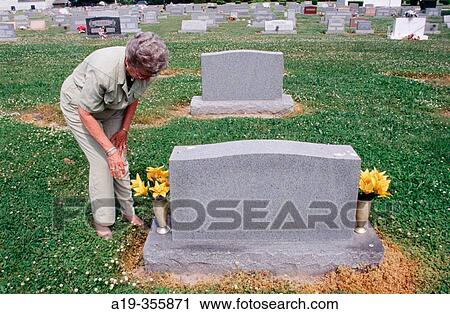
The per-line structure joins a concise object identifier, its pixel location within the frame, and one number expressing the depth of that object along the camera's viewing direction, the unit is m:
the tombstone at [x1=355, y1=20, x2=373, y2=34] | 23.97
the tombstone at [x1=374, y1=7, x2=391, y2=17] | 35.62
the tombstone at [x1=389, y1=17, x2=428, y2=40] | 21.31
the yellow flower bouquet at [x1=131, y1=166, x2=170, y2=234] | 4.00
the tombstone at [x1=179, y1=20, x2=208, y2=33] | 24.84
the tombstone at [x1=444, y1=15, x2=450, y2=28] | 26.78
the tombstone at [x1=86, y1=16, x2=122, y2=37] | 22.38
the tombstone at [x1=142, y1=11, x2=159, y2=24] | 31.38
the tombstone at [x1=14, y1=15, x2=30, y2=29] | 29.28
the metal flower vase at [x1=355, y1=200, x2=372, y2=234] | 3.92
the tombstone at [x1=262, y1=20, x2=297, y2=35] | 23.73
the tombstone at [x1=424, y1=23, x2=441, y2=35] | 23.22
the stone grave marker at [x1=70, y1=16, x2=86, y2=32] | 26.12
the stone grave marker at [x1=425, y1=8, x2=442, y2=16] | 34.72
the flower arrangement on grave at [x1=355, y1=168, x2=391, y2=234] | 3.93
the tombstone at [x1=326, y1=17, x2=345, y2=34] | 24.00
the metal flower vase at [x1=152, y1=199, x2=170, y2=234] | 4.03
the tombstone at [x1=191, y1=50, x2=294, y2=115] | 8.73
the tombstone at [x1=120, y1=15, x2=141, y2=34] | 24.84
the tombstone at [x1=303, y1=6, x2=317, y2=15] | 37.59
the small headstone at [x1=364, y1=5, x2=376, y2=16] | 36.00
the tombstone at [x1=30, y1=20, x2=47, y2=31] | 29.29
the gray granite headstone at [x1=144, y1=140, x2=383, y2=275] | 3.68
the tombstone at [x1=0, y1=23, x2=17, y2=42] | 22.31
